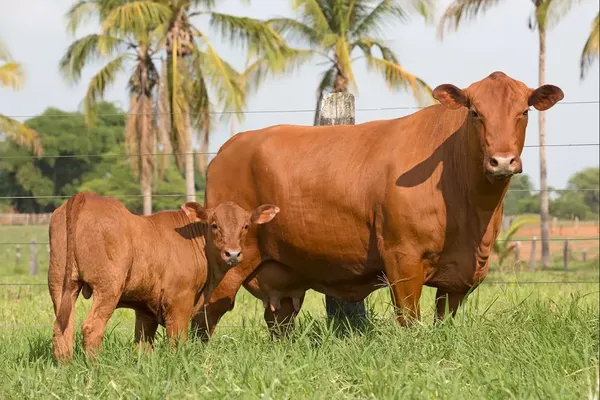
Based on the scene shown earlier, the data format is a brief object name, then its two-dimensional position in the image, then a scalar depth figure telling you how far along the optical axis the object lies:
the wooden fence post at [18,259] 32.84
